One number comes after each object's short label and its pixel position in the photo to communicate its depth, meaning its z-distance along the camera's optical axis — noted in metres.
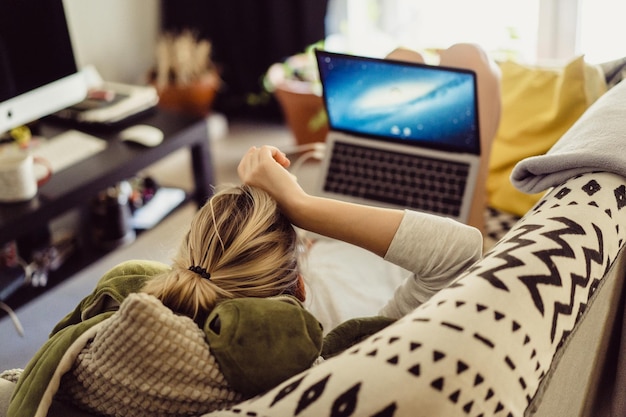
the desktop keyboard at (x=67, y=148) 2.03
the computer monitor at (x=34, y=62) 1.89
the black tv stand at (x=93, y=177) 1.81
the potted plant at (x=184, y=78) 3.01
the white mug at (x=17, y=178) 1.78
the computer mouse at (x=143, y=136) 2.12
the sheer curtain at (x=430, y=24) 2.82
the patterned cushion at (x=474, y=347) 0.70
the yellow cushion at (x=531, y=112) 1.62
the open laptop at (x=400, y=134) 1.52
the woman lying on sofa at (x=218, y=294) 0.82
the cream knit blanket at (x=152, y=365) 0.81
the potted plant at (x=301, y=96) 2.70
